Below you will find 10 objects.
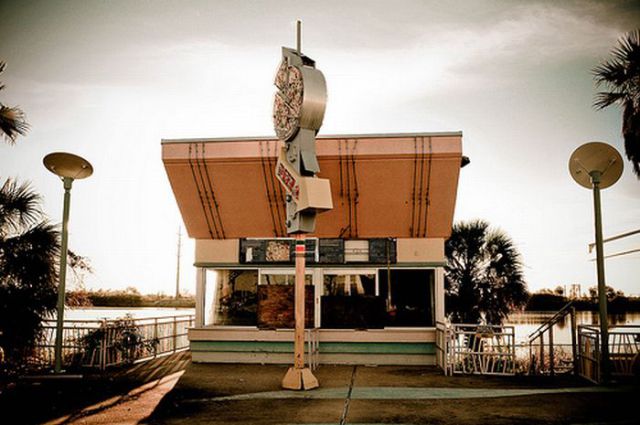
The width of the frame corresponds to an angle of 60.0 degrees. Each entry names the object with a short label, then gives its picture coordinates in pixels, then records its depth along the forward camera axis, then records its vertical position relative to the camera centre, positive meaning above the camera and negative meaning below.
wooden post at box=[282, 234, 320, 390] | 9.03 -0.95
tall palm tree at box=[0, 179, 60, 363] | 10.10 +0.13
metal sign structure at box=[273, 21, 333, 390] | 8.88 +1.81
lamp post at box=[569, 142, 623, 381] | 9.91 +1.96
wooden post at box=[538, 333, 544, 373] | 11.39 -1.54
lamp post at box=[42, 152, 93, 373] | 10.11 +1.94
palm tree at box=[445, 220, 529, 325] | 15.83 +0.10
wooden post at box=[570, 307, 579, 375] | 10.74 -1.16
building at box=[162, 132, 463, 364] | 12.44 +0.75
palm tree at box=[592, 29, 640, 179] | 11.14 +4.13
